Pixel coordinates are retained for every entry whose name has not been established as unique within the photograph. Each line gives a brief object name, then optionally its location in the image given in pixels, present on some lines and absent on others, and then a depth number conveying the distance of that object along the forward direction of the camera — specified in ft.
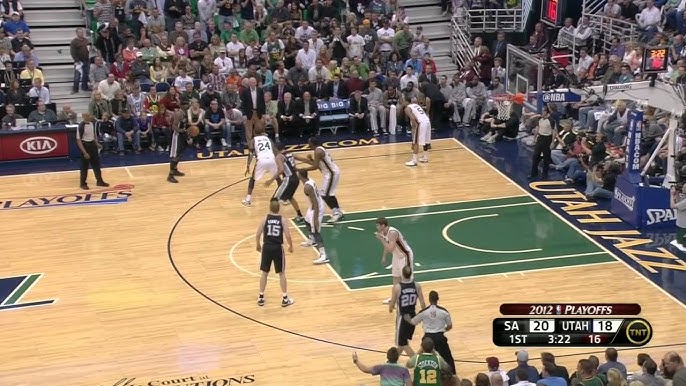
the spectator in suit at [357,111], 97.81
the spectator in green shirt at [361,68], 101.55
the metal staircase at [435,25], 111.86
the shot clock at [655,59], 68.90
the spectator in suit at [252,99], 94.48
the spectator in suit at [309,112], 96.78
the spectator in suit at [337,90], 99.09
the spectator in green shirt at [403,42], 106.11
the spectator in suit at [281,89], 96.94
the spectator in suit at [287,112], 96.02
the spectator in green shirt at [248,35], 104.78
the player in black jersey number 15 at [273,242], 61.26
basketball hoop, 87.57
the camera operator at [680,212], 70.59
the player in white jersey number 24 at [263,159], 77.51
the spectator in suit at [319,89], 98.32
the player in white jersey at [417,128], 86.79
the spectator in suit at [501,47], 106.93
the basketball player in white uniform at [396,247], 59.16
